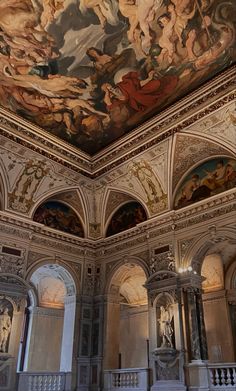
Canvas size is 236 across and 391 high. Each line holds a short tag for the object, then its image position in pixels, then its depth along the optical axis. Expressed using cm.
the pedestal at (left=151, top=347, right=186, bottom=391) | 1237
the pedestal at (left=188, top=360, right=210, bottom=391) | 1166
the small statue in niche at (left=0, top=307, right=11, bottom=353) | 1335
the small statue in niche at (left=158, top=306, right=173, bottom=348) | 1311
